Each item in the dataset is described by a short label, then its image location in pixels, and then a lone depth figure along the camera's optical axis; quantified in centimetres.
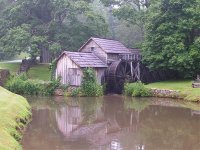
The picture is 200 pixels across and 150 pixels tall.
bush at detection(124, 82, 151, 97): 3512
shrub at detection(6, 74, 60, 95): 3706
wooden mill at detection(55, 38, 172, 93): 3722
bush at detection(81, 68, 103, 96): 3600
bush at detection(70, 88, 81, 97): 3609
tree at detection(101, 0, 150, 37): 4946
